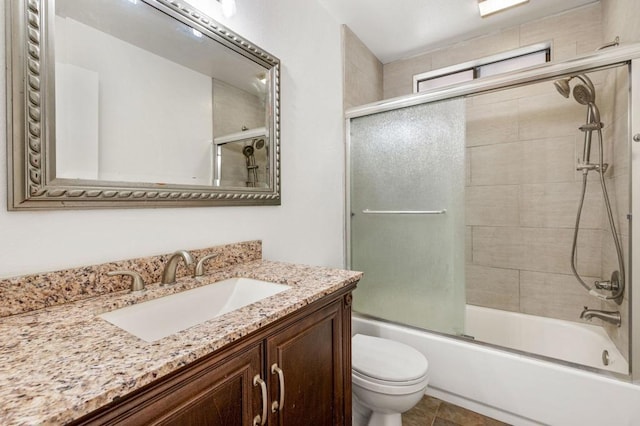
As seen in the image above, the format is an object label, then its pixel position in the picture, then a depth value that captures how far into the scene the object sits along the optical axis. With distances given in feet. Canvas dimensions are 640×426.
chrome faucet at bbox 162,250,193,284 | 3.39
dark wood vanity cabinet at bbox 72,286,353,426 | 1.82
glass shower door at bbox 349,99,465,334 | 6.16
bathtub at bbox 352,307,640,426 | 4.56
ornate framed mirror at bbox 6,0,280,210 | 2.61
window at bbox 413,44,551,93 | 7.41
